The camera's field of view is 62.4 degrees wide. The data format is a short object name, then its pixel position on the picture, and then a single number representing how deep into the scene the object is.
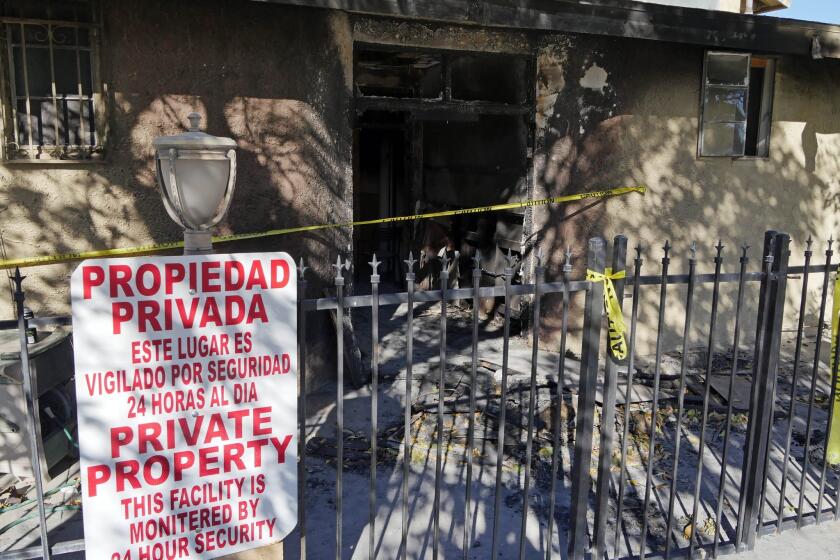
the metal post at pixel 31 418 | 2.52
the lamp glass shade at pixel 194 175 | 3.35
